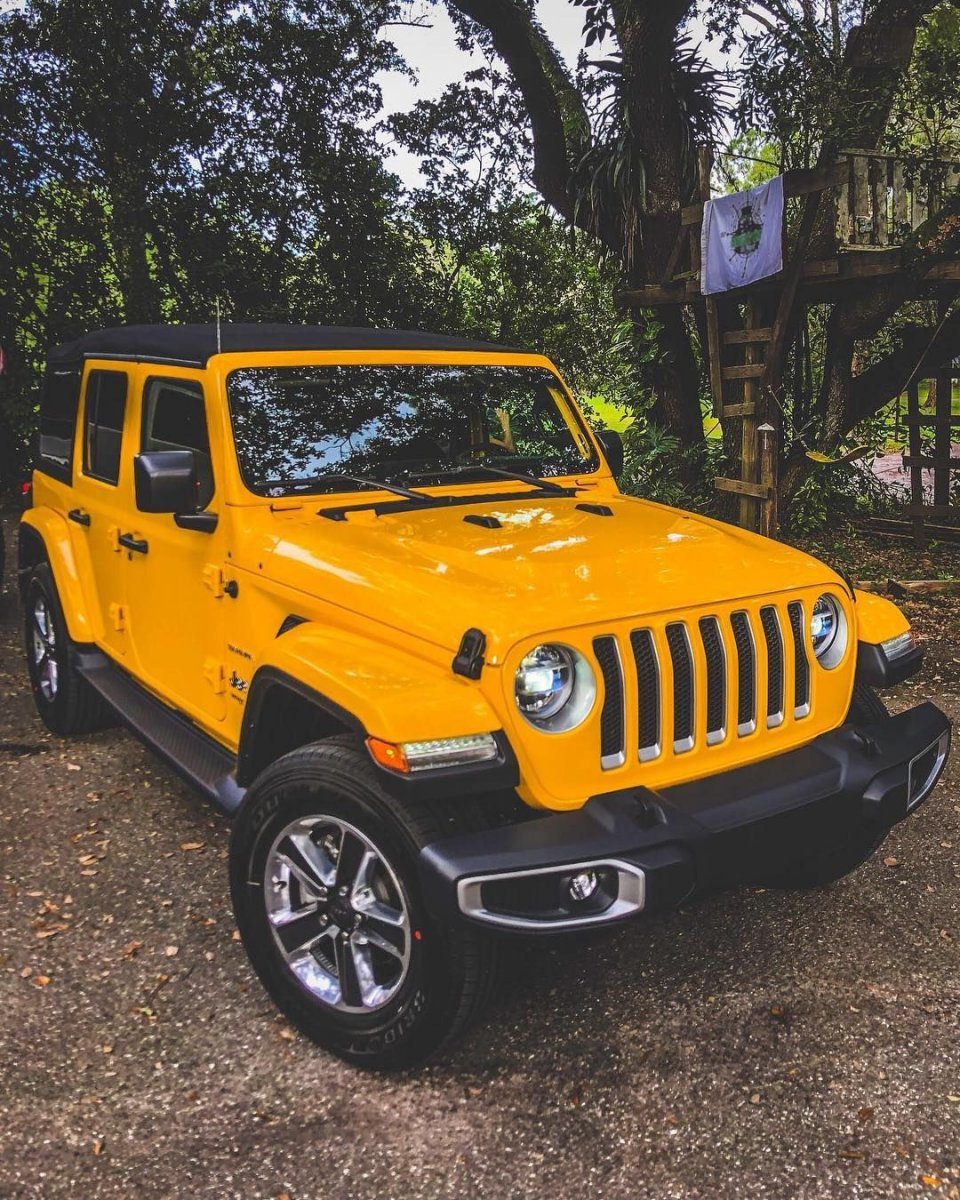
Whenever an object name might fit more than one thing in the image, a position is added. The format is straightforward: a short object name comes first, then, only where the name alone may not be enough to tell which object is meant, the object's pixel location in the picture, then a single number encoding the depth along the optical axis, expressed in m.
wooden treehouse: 8.78
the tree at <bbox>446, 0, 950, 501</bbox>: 9.26
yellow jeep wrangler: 2.42
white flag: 8.88
